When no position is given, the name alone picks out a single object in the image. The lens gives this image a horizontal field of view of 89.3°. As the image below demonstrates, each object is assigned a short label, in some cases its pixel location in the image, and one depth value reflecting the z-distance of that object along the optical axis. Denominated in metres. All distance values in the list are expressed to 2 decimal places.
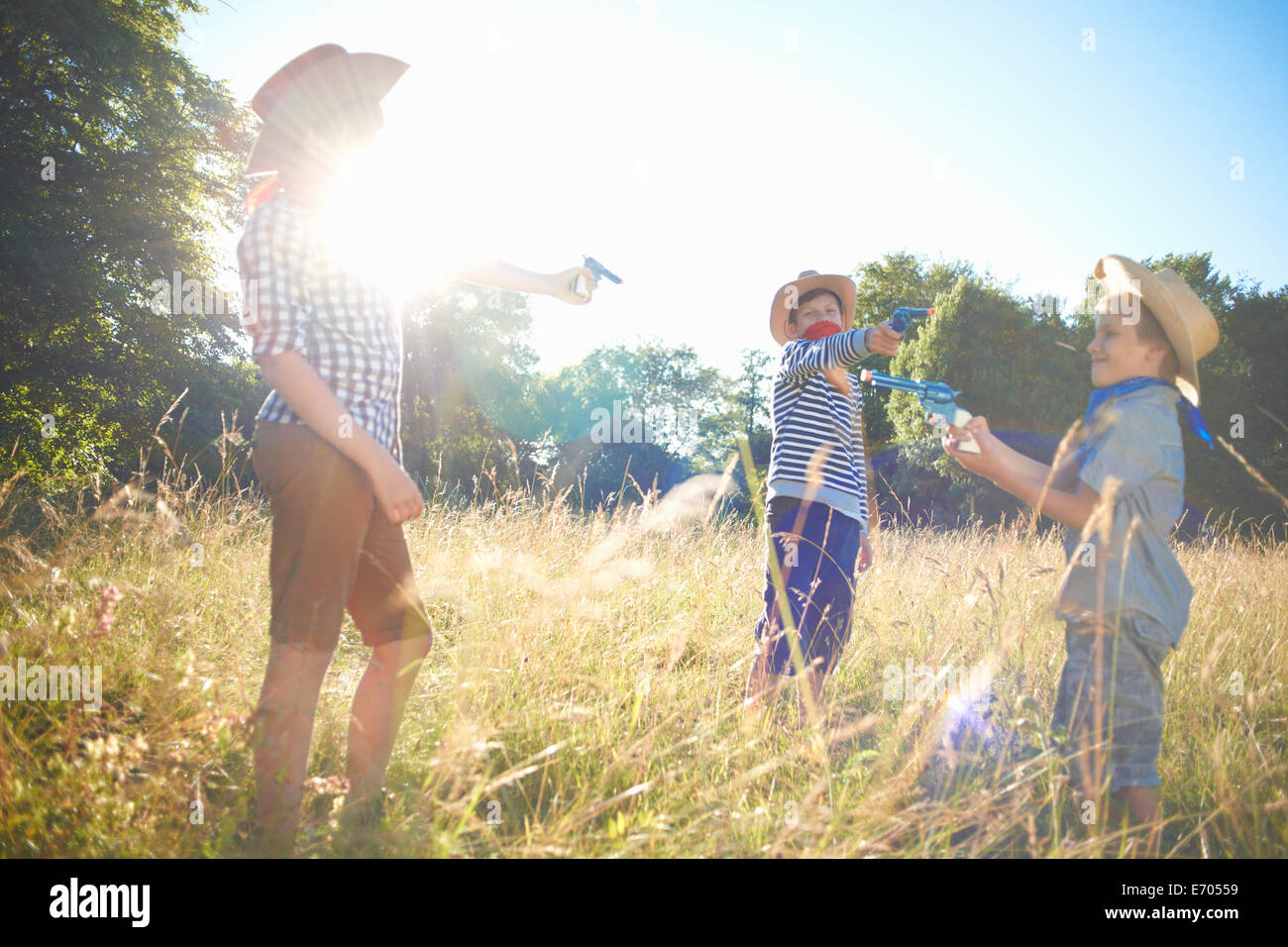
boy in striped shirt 2.53
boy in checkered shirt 1.60
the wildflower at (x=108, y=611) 1.69
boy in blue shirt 1.92
